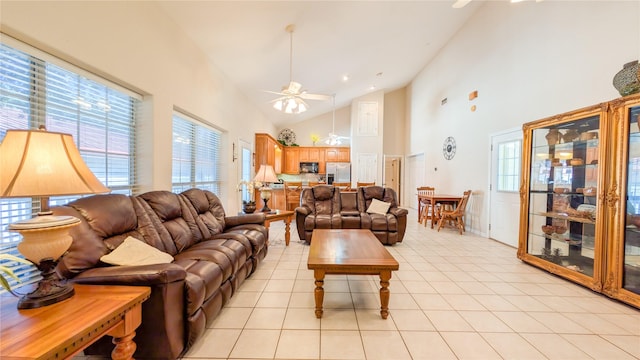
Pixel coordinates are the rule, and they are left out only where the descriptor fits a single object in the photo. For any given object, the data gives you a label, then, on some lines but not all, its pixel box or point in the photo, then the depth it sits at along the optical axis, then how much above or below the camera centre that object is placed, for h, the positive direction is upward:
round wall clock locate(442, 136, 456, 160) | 5.92 +0.79
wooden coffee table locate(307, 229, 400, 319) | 2.01 -0.71
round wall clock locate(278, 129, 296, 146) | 9.51 +1.55
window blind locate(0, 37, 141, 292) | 1.56 +0.46
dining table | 5.34 -0.50
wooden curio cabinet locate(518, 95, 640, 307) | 2.26 -0.17
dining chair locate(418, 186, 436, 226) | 5.80 -0.73
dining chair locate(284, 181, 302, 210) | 6.05 -0.50
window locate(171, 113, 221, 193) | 3.35 +0.29
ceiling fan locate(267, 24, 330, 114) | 3.59 +1.20
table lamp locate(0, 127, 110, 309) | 1.02 -0.06
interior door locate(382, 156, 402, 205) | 9.41 +0.21
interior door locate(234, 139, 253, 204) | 5.25 +0.24
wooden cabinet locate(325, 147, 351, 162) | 8.84 +0.80
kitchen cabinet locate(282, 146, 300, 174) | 8.89 +0.62
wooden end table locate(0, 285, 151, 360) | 0.89 -0.64
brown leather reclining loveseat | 4.11 -0.64
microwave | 8.77 +0.34
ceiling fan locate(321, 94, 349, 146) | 7.50 +1.41
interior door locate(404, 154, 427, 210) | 7.85 +0.06
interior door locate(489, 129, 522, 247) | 4.06 -0.10
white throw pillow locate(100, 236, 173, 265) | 1.63 -0.58
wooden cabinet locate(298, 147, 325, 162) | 8.82 +0.82
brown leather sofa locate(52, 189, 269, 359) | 1.43 -0.65
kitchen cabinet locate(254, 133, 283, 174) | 6.41 +0.69
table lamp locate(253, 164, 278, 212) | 3.77 -0.04
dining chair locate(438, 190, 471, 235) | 5.07 -0.71
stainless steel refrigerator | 8.54 +0.18
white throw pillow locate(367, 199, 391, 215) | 4.43 -0.53
